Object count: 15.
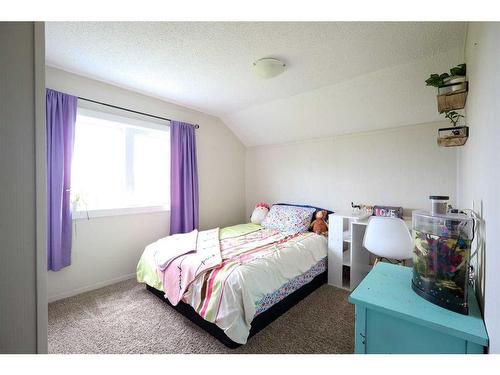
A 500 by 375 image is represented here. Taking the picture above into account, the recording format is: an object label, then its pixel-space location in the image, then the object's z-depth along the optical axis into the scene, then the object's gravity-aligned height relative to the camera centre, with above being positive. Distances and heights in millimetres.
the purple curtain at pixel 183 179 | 2949 +87
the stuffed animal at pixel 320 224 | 2816 -500
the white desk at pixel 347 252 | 2432 -761
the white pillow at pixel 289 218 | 2937 -464
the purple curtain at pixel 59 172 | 2039 +119
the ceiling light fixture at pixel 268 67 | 1877 +1051
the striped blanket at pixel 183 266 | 1755 -681
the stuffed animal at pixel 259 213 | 3447 -444
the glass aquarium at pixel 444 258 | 826 -288
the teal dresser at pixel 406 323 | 761 -511
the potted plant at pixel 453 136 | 1323 +319
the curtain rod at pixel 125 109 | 2308 +895
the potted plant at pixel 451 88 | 1328 +617
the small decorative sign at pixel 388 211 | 2469 -286
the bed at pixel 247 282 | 1516 -799
